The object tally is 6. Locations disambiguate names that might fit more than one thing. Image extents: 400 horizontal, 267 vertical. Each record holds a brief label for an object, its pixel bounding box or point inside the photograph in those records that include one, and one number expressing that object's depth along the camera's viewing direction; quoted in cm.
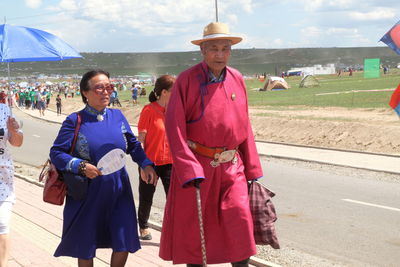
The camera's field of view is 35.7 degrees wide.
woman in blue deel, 424
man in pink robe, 404
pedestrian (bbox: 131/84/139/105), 4378
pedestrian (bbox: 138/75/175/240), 624
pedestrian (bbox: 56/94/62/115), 3791
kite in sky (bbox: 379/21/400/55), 475
